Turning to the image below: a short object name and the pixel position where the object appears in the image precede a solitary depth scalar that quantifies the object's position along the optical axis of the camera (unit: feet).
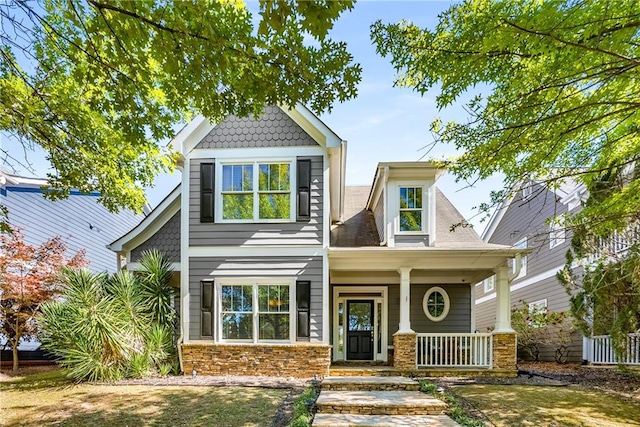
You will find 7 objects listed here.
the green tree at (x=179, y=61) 12.16
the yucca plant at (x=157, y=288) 32.78
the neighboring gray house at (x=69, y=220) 45.11
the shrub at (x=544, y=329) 43.70
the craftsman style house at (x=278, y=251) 32.73
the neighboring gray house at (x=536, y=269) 45.43
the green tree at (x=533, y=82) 13.10
